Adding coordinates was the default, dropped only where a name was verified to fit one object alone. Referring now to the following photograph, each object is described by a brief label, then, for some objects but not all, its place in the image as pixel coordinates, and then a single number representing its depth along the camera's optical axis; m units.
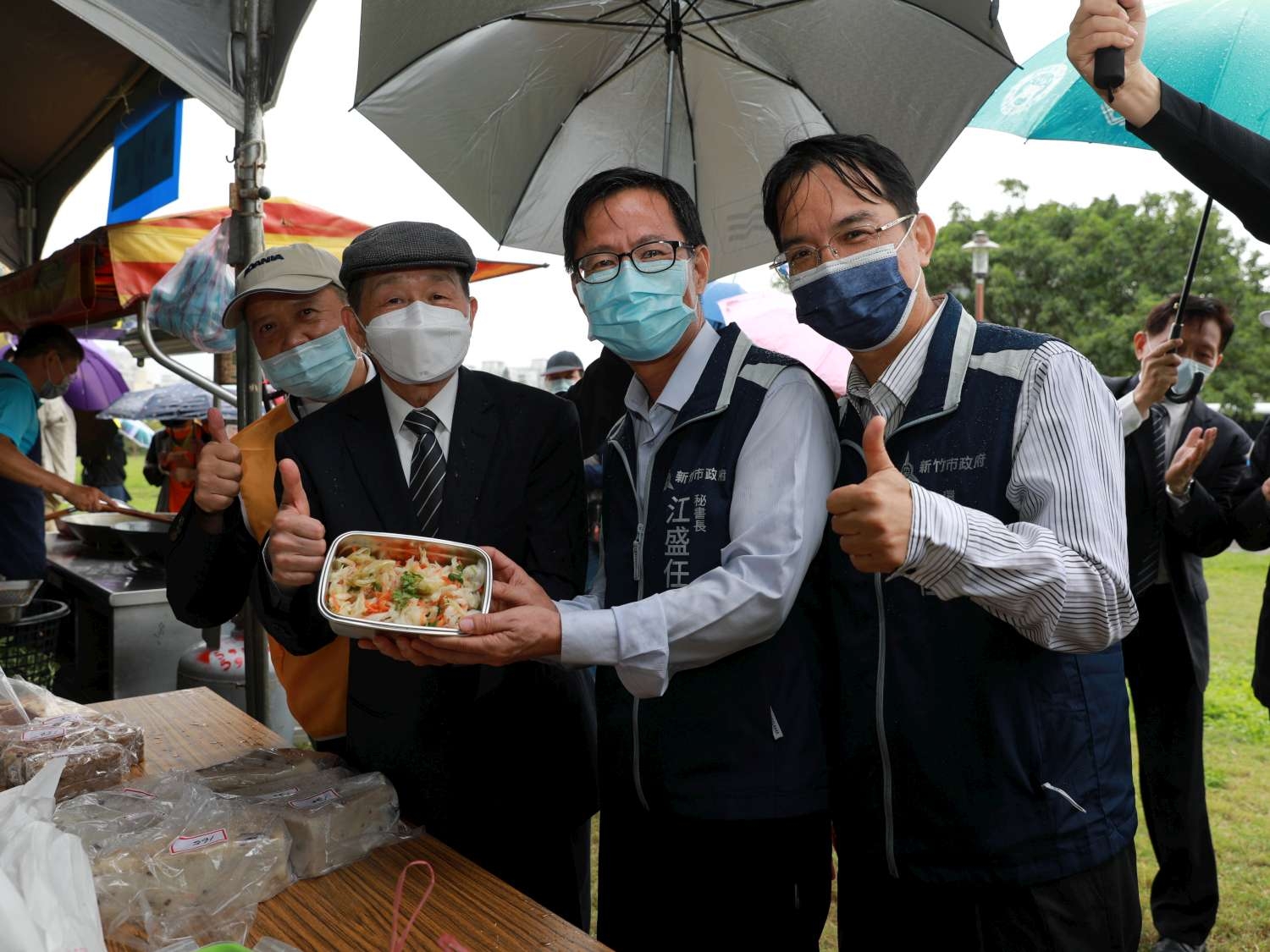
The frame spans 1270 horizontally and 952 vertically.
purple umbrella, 10.93
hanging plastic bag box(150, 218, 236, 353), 4.58
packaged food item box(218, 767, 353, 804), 1.91
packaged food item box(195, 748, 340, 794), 2.00
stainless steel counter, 4.77
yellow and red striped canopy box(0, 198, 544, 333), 4.98
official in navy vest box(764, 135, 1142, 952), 1.45
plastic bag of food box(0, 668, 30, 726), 2.15
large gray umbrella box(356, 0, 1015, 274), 3.20
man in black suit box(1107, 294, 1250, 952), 3.58
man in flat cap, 2.05
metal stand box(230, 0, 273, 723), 3.27
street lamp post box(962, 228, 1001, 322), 18.72
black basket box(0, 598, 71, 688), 3.83
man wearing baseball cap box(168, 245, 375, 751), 2.29
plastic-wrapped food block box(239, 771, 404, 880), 1.76
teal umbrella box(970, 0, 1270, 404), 2.76
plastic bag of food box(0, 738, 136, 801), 2.03
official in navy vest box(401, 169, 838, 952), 1.75
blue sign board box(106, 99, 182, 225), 4.21
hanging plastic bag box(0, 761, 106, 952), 1.21
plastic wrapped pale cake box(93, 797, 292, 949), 1.57
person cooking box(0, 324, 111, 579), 4.93
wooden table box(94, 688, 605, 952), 1.55
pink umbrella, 6.04
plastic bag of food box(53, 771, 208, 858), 1.72
